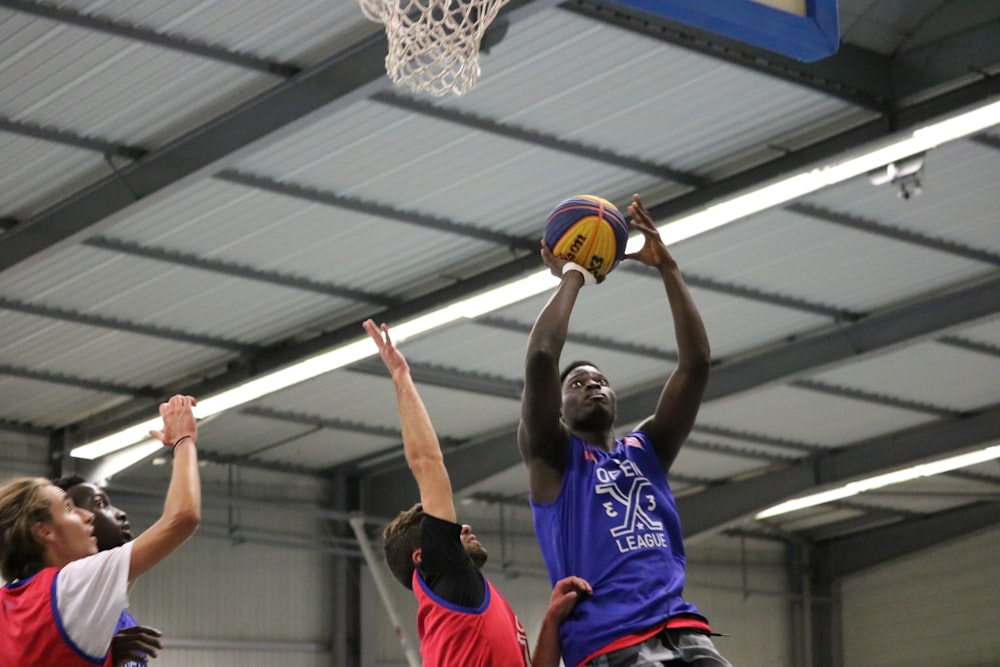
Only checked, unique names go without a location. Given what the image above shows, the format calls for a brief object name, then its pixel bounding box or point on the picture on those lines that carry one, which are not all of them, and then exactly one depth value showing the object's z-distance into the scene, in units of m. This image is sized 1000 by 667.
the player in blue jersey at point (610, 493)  6.77
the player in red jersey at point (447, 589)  6.94
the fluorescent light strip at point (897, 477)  27.27
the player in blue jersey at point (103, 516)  7.20
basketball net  9.79
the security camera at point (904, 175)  16.48
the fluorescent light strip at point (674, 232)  15.98
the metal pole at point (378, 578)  25.92
